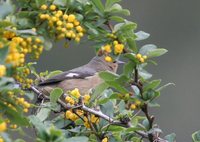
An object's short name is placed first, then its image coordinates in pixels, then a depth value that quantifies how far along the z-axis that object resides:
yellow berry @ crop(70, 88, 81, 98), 8.59
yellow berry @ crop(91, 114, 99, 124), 8.59
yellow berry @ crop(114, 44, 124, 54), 8.27
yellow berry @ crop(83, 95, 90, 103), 8.73
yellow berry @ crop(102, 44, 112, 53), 8.26
